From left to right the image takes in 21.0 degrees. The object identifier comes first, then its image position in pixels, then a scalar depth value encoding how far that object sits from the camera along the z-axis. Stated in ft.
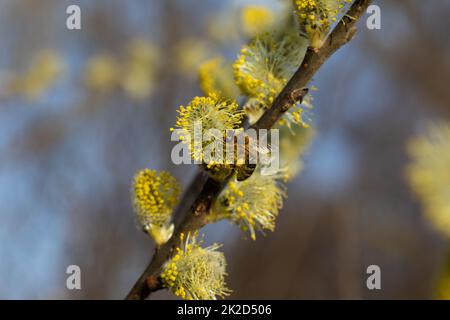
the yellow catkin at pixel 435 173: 0.98
